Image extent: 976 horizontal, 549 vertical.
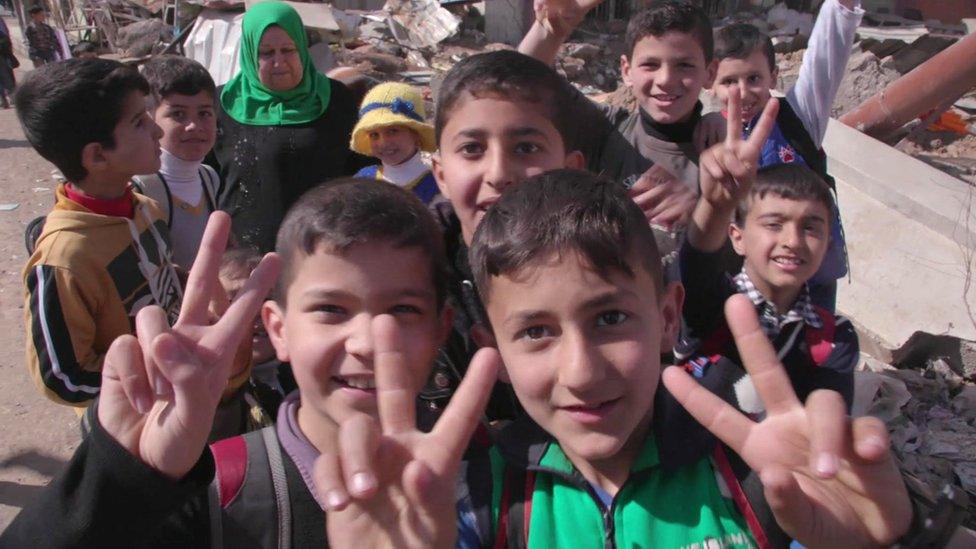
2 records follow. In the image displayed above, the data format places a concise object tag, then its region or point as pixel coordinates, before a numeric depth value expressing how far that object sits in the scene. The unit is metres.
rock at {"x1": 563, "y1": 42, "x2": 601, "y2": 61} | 12.08
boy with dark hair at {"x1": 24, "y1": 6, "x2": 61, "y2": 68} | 10.55
